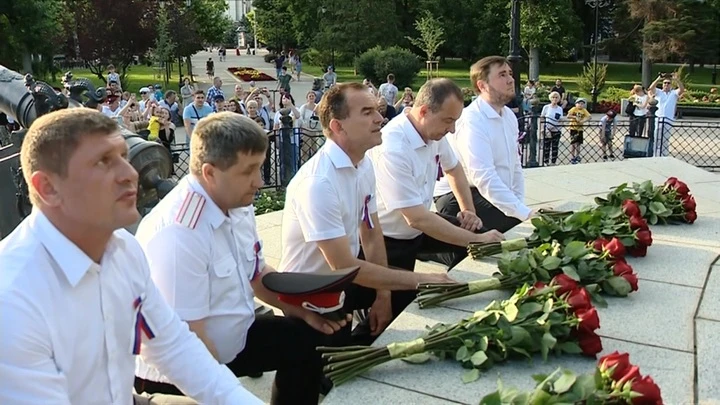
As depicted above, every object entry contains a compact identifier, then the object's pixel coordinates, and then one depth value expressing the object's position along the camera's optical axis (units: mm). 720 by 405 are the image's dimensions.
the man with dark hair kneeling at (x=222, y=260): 2873
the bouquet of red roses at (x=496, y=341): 2865
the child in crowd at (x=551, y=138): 13773
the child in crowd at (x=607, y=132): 14469
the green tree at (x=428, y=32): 34441
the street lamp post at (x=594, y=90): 26294
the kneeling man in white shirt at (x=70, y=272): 1972
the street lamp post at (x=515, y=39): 13969
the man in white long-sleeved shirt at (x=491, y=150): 5406
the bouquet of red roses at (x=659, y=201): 4816
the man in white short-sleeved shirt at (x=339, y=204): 3668
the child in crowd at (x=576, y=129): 14359
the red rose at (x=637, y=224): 4281
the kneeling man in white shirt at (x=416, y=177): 4551
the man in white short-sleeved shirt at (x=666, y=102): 13867
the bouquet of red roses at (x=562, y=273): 3607
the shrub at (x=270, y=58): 53975
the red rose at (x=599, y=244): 3787
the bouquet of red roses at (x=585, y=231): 4152
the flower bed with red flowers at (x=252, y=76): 38719
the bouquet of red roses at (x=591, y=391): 2281
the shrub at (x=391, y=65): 33062
